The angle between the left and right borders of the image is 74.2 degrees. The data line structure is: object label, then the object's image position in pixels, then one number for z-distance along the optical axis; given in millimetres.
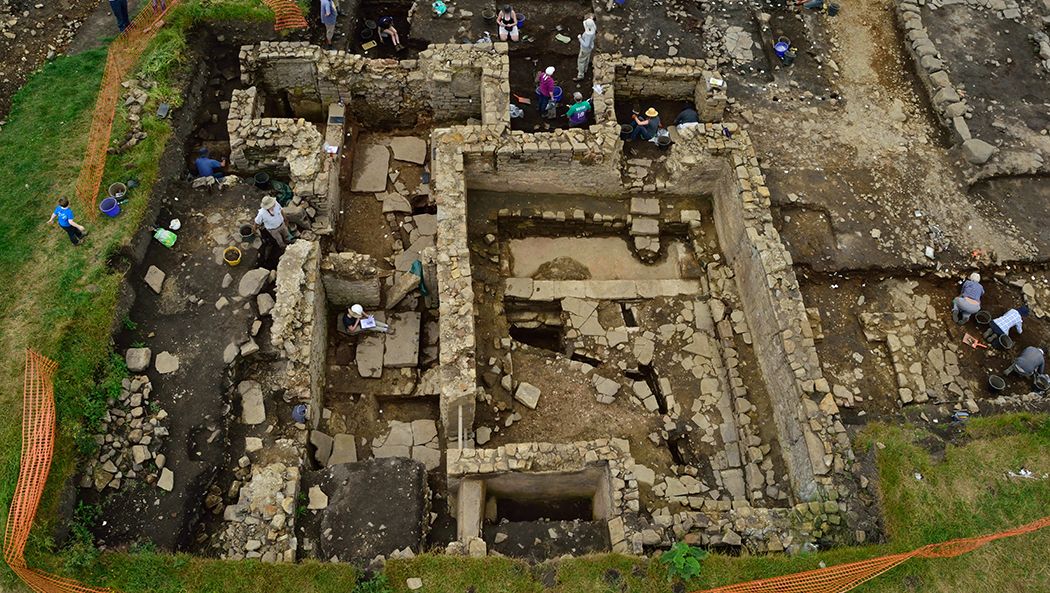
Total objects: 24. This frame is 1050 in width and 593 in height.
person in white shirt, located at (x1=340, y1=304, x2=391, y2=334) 10555
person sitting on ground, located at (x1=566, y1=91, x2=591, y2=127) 12320
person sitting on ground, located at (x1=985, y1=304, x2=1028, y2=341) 11047
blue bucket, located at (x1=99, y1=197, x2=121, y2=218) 10266
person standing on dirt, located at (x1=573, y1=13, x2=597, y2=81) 12427
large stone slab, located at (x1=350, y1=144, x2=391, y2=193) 12461
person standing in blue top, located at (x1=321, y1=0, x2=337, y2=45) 13017
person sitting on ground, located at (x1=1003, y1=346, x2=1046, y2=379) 10609
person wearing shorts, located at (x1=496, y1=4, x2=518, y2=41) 13695
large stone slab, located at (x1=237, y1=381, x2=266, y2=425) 9375
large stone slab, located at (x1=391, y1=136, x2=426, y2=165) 12867
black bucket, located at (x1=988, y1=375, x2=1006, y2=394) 10625
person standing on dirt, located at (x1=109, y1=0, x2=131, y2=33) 12625
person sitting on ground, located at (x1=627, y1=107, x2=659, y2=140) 12383
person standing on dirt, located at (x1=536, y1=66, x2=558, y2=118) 12328
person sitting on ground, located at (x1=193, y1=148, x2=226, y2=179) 11281
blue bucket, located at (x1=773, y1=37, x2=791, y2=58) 13969
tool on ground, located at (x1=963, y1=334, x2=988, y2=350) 11297
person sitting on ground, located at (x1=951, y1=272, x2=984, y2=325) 11203
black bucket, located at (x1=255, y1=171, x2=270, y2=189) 11227
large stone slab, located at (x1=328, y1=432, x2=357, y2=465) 9953
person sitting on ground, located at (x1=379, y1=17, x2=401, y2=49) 13930
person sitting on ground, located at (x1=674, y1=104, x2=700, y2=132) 12508
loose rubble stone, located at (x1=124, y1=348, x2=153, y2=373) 9195
